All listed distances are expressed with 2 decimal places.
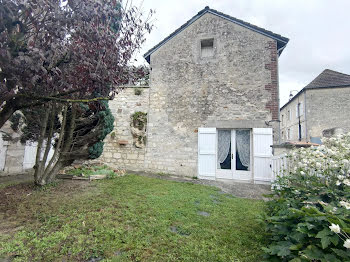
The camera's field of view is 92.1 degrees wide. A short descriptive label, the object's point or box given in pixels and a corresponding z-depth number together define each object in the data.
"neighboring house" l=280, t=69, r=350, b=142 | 14.55
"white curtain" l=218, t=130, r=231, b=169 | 7.16
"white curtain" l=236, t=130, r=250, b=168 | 6.92
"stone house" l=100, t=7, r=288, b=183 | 6.91
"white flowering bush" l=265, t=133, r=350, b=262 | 1.30
